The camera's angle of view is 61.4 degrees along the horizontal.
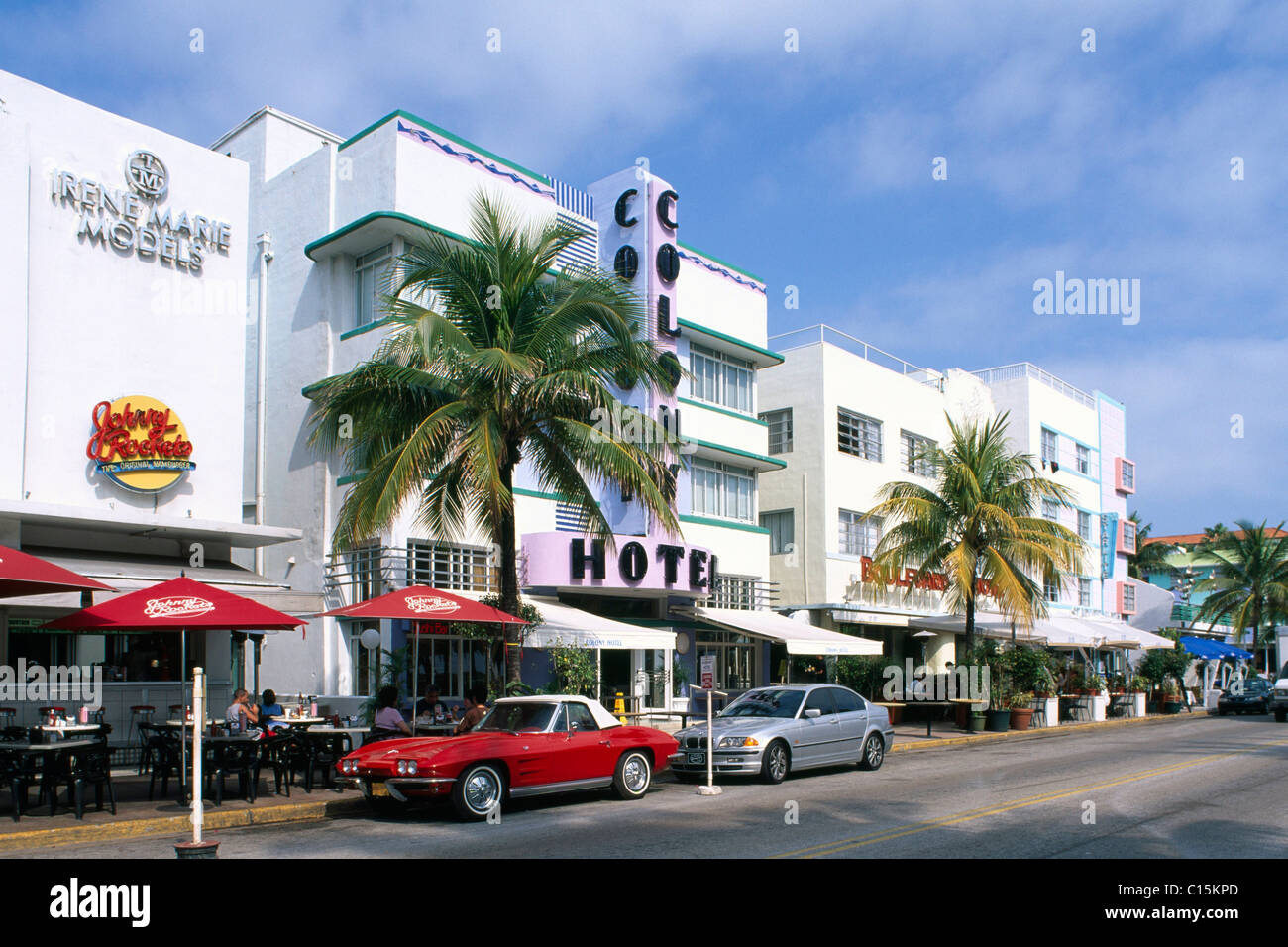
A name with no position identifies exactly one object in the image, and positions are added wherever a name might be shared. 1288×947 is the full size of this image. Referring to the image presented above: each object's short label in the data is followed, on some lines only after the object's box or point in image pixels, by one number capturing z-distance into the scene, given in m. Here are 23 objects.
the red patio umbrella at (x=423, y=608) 14.94
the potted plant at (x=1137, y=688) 39.56
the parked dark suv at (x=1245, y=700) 40.47
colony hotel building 22.02
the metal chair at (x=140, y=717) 16.22
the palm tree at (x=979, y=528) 28.02
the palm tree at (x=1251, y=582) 55.19
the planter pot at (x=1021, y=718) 29.97
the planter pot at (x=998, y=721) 29.19
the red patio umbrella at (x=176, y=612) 12.44
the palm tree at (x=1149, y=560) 70.62
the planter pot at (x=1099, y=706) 35.81
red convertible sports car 12.18
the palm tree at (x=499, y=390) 15.79
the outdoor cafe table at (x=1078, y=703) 35.66
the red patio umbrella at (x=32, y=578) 12.07
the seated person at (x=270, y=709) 16.06
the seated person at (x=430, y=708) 15.83
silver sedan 15.91
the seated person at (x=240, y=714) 14.45
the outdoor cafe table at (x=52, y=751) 11.72
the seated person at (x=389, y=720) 14.97
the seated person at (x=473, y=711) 14.38
